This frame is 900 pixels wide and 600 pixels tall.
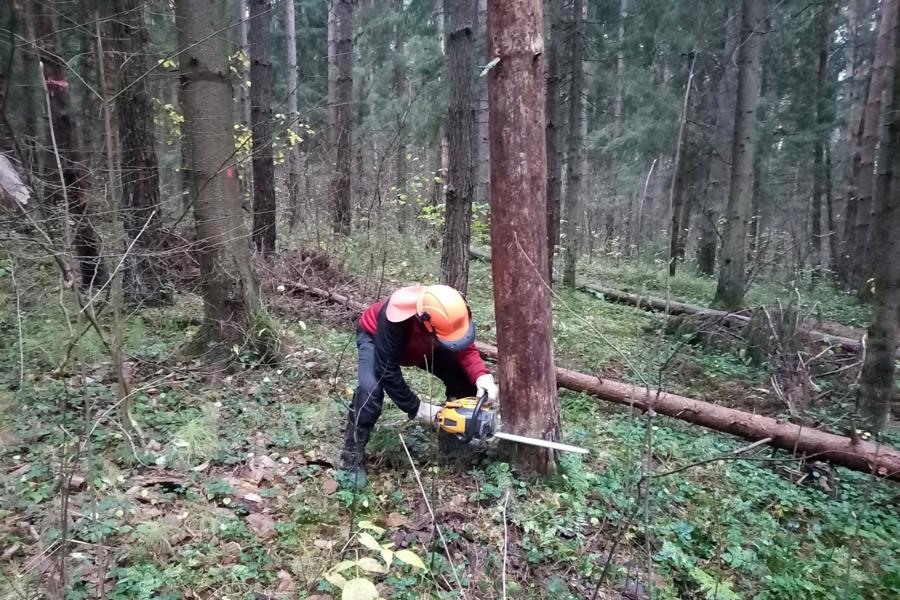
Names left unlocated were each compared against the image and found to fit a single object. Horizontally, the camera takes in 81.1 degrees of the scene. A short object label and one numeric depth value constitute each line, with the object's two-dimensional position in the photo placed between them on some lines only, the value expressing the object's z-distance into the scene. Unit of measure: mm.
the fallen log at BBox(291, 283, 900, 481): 3910
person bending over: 3494
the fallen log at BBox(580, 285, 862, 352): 7035
